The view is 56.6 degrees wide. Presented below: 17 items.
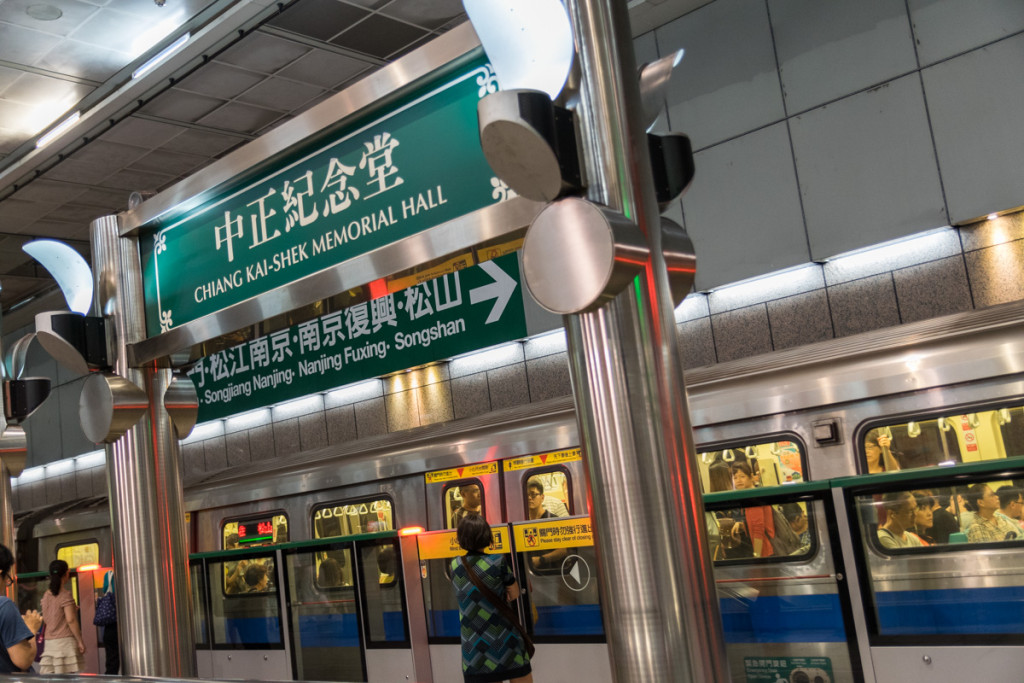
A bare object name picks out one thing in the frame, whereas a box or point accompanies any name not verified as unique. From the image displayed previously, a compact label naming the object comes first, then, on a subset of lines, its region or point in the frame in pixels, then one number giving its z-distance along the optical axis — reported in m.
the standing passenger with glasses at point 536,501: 7.24
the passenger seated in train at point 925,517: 3.92
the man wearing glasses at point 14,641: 3.83
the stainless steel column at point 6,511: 5.50
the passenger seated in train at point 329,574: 6.91
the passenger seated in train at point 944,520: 3.89
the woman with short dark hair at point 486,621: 4.59
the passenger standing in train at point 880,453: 5.58
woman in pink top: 7.81
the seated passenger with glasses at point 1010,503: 3.77
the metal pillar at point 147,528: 3.12
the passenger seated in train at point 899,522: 3.92
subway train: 3.91
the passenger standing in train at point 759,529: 4.44
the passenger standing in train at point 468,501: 7.80
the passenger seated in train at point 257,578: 7.63
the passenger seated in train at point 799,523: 4.20
